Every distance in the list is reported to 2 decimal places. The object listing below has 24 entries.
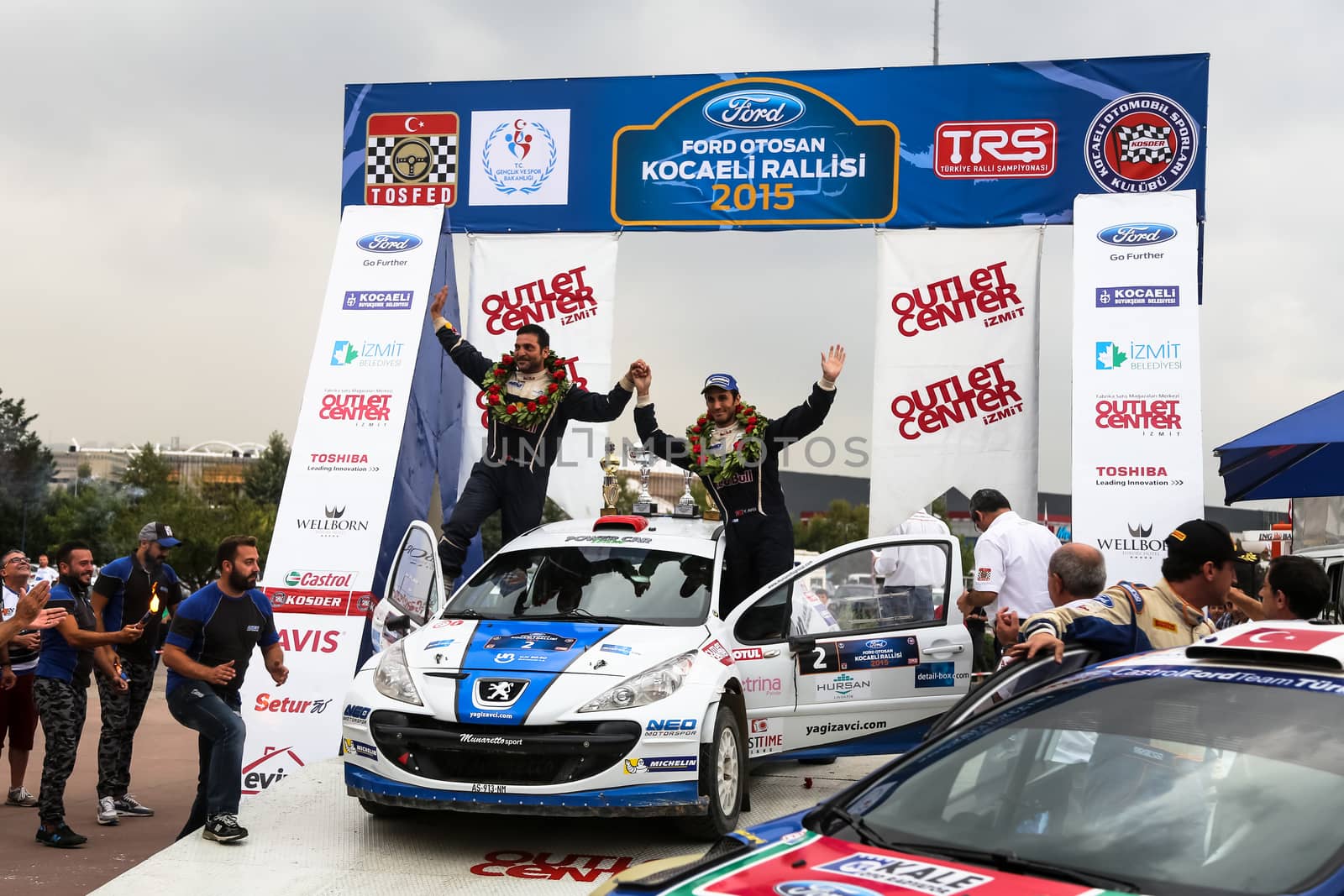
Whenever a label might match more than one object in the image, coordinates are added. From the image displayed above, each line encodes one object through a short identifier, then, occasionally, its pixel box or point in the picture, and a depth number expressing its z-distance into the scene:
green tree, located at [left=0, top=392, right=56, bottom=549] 59.91
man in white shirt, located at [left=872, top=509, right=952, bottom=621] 7.24
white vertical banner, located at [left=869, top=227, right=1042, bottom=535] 10.83
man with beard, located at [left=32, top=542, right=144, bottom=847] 7.35
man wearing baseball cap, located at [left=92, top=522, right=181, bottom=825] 8.09
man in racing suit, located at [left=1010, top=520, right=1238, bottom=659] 4.59
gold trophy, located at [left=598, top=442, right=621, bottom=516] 10.48
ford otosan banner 10.79
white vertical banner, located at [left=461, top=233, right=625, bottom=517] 11.57
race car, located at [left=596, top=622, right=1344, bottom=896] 2.64
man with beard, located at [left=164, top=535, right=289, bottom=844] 6.10
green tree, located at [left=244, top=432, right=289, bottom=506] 71.19
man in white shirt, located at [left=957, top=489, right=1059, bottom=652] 7.31
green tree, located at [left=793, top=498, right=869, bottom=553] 72.44
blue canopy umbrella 7.92
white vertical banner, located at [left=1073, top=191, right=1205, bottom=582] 9.23
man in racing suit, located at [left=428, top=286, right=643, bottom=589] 9.34
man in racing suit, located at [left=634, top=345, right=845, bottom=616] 7.92
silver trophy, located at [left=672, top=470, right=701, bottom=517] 8.45
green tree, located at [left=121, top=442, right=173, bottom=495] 61.91
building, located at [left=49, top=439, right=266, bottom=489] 169.50
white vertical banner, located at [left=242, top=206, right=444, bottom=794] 8.74
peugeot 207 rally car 5.64
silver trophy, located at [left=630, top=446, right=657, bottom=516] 8.34
